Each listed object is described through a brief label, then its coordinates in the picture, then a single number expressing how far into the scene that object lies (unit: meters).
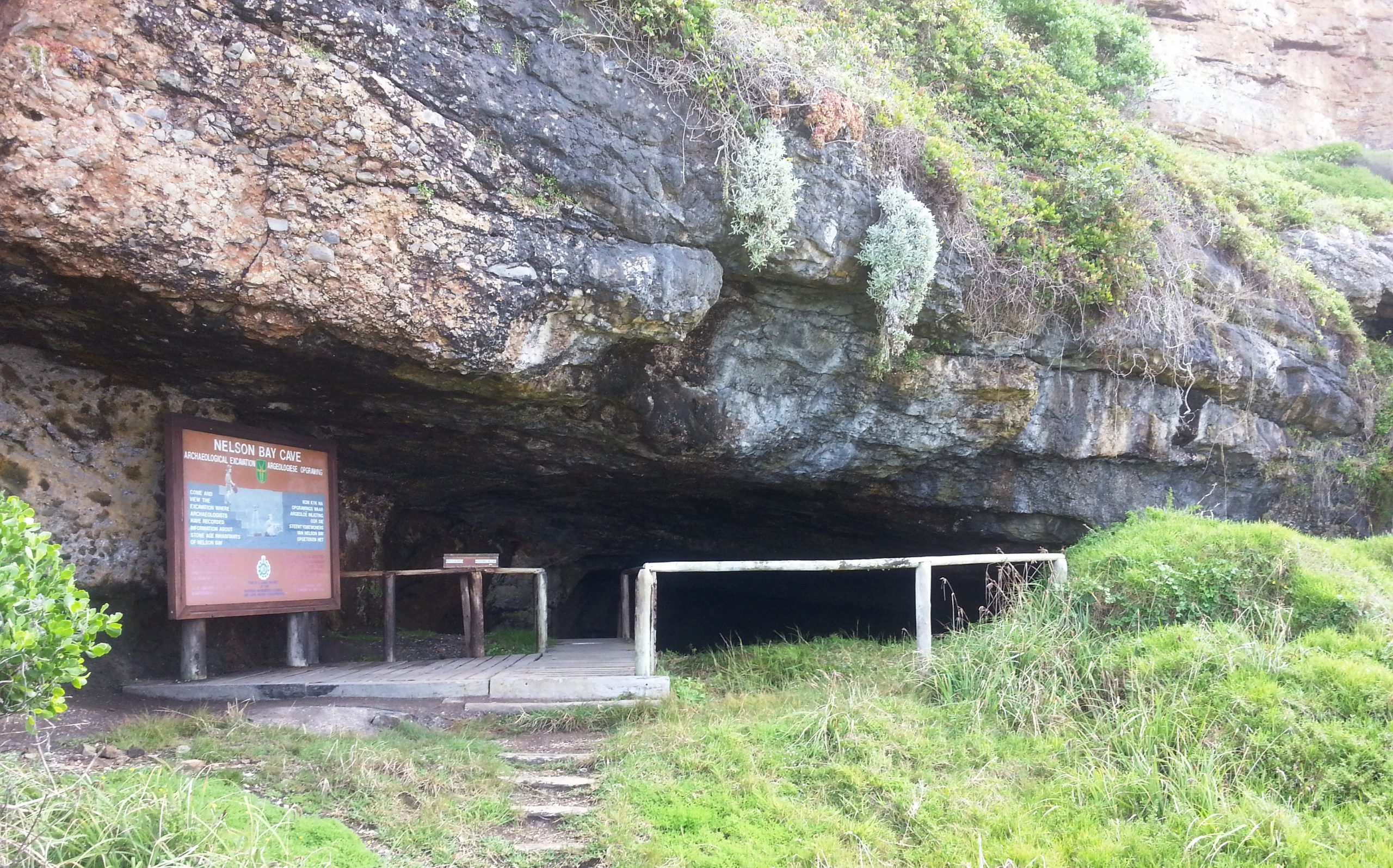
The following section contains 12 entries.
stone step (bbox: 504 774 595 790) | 4.86
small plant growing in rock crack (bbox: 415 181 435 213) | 5.99
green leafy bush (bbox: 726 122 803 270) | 6.90
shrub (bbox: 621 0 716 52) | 6.82
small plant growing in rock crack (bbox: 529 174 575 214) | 6.36
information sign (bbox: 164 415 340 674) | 6.77
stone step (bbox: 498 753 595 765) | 5.24
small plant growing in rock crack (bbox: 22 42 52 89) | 4.98
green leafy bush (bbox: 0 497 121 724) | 3.04
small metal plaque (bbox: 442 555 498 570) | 8.84
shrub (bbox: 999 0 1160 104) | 13.39
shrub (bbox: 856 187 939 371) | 7.48
